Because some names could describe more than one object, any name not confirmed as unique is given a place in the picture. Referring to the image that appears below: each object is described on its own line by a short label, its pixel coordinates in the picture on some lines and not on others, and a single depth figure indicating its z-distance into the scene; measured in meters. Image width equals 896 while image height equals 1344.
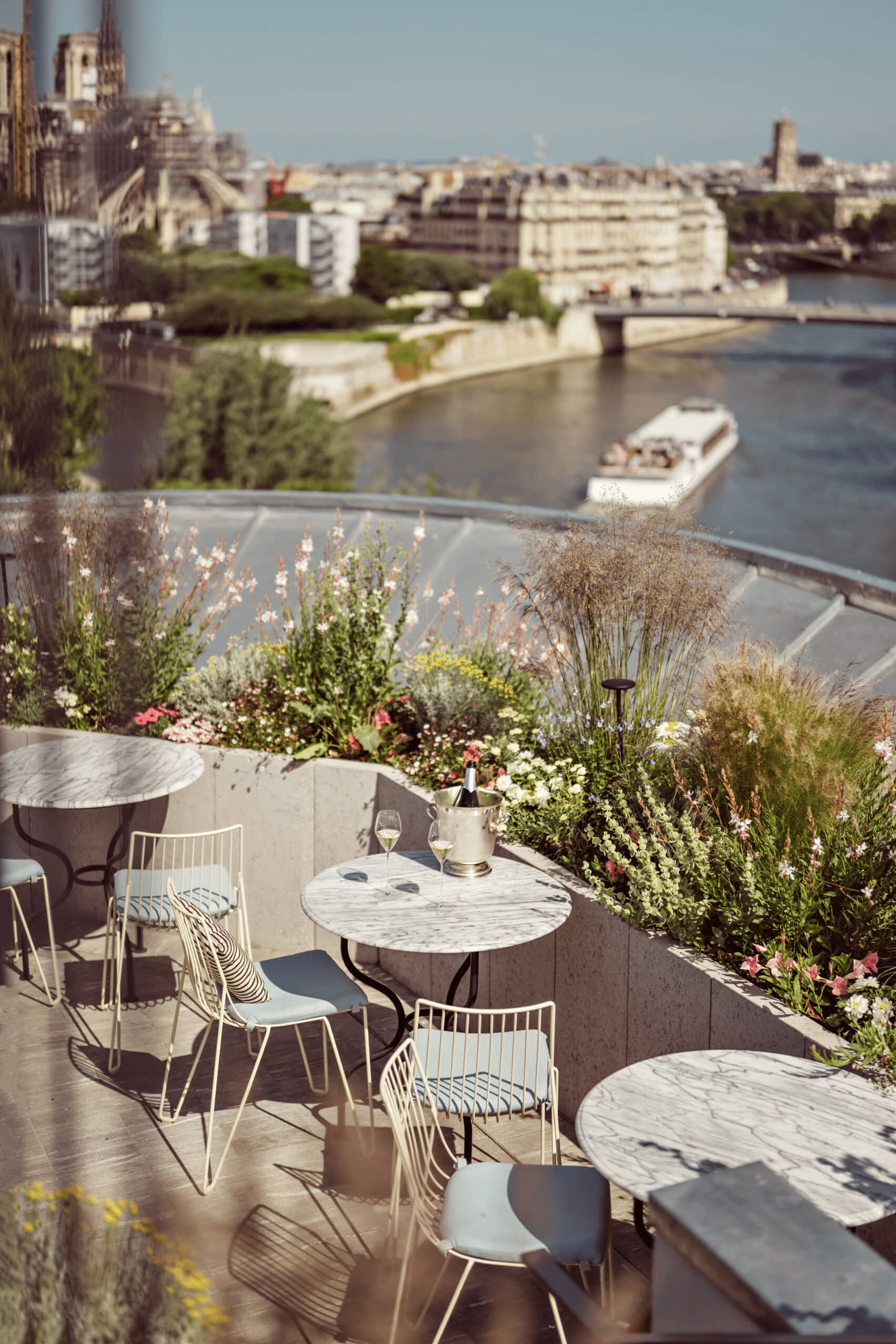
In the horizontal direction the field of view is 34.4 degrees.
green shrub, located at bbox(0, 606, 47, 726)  4.70
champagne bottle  3.68
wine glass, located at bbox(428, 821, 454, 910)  3.57
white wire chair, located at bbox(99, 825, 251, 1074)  4.09
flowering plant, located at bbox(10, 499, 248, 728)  4.95
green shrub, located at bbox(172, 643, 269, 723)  5.05
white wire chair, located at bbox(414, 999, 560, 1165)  2.99
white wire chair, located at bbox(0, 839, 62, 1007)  4.19
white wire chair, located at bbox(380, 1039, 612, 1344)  2.54
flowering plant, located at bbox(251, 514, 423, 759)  4.82
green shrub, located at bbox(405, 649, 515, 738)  4.70
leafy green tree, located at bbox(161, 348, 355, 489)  36.59
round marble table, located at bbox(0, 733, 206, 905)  4.33
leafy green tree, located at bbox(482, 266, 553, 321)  73.19
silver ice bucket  3.64
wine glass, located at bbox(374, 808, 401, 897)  3.63
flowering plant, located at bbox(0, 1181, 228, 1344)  2.05
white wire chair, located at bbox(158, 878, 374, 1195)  3.42
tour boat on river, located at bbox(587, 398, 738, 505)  43.94
